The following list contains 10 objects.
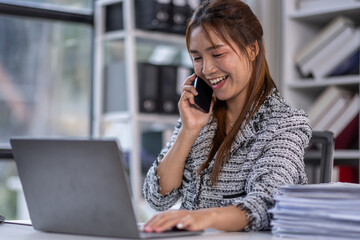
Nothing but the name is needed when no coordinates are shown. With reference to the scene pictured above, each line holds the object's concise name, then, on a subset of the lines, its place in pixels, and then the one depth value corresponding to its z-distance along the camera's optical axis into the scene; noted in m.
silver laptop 1.06
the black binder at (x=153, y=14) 3.15
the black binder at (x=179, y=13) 3.23
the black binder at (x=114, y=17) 3.31
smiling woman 1.51
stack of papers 1.08
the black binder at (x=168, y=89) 3.23
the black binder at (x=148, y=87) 3.17
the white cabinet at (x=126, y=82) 3.12
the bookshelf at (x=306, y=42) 2.82
